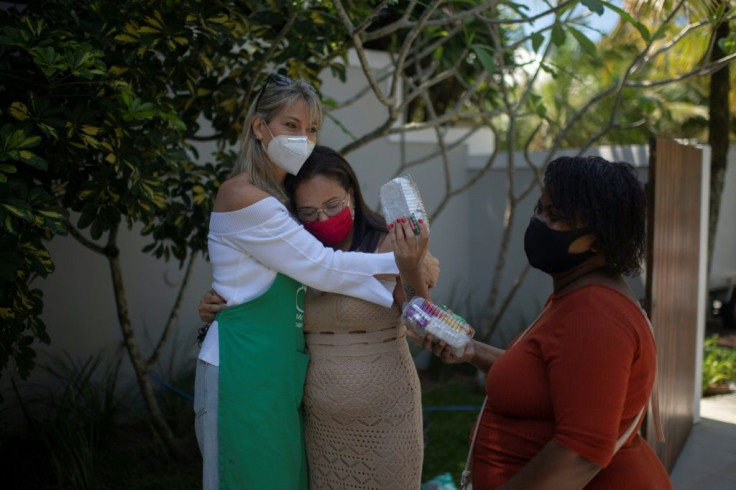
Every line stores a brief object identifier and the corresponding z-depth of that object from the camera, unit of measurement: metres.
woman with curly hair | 1.80
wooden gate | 4.30
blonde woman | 2.47
